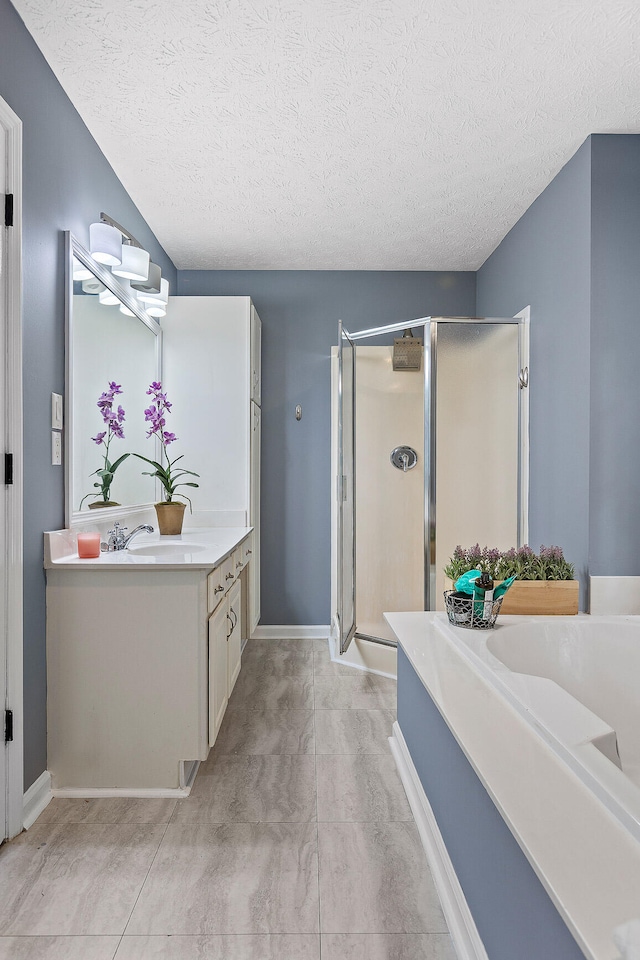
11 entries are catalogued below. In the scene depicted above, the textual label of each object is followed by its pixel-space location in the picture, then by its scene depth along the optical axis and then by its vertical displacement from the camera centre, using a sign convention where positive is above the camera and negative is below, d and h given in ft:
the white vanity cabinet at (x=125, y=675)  6.73 -2.29
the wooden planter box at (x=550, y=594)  7.48 -1.50
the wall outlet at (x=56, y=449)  6.77 +0.26
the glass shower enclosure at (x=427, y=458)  10.44 +0.29
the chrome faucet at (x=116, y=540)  8.13 -0.93
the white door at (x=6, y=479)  5.74 -0.08
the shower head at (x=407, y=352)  11.91 +2.47
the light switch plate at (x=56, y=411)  6.77 +0.70
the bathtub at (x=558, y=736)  2.65 -1.77
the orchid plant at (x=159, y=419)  9.72 +0.88
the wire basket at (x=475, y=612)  6.41 -1.49
